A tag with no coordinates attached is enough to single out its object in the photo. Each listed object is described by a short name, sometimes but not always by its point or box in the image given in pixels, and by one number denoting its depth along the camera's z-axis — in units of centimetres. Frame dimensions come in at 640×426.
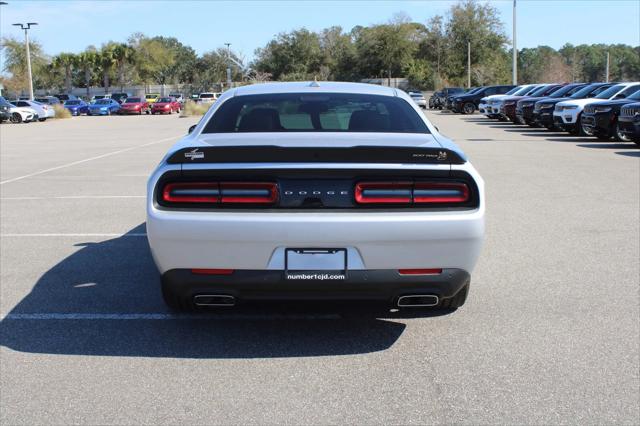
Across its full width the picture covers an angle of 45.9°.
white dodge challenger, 410
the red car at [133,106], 5882
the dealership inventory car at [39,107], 4813
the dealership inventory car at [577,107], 2209
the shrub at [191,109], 5209
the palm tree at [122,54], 9462
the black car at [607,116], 2003
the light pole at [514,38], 4852
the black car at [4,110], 4519
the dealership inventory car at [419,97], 5726
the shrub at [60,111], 5294
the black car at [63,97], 7260
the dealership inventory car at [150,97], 7874
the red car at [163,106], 5797
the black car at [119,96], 7150
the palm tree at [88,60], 9325
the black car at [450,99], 4784
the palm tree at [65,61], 9538
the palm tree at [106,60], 9356
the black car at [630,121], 1762
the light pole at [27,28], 5995
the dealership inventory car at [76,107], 6084
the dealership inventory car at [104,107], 6066
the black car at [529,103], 2809
